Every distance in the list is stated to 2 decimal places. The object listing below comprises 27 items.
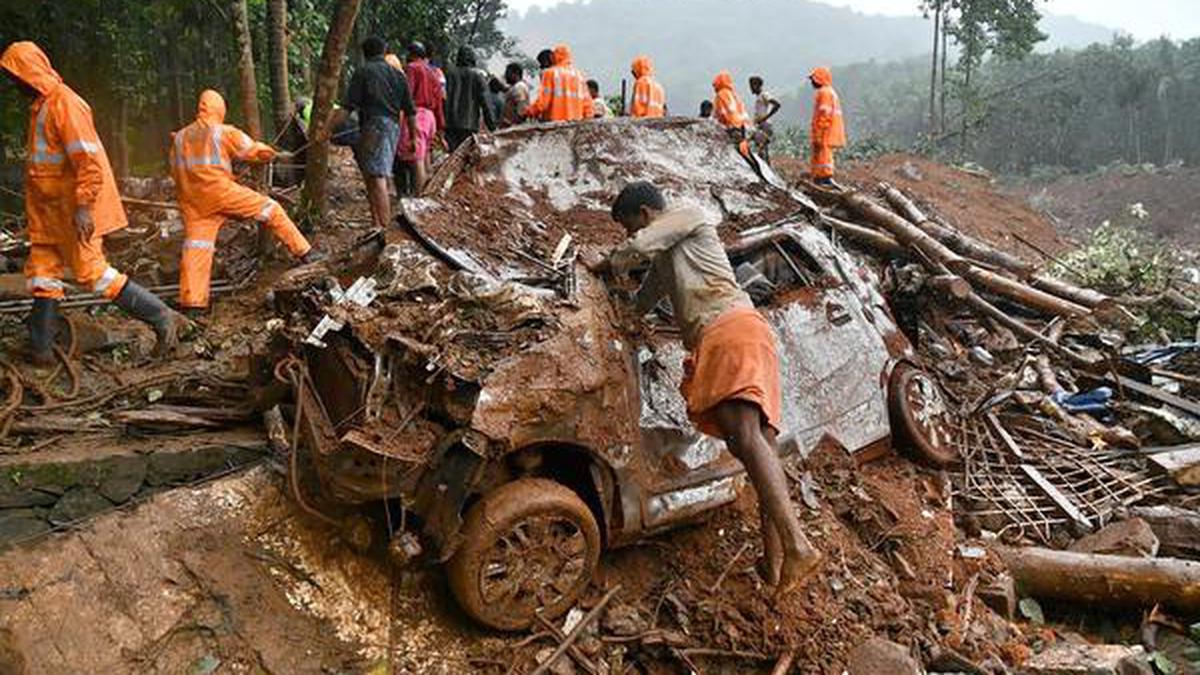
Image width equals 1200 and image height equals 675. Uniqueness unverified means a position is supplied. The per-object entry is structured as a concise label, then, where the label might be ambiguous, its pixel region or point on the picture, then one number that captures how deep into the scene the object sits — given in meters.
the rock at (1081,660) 3.76
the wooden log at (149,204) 7.46
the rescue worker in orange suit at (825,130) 10.35
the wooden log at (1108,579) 4.38
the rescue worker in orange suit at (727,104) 11.44
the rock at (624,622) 3.88
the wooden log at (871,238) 8.98
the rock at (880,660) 3.65
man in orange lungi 3.66
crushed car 3.44
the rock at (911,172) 15.62
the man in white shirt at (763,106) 11.35
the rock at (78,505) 4.05
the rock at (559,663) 3.62
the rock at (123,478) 4.23
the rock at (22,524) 3.88
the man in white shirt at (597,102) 11.08
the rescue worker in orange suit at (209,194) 5.64
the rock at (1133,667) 3.77
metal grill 5.29
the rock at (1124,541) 4.72
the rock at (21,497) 4.01
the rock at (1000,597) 4.45
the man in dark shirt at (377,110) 6.81
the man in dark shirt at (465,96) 8.84
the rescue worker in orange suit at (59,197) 4.86
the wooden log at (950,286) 7.32
